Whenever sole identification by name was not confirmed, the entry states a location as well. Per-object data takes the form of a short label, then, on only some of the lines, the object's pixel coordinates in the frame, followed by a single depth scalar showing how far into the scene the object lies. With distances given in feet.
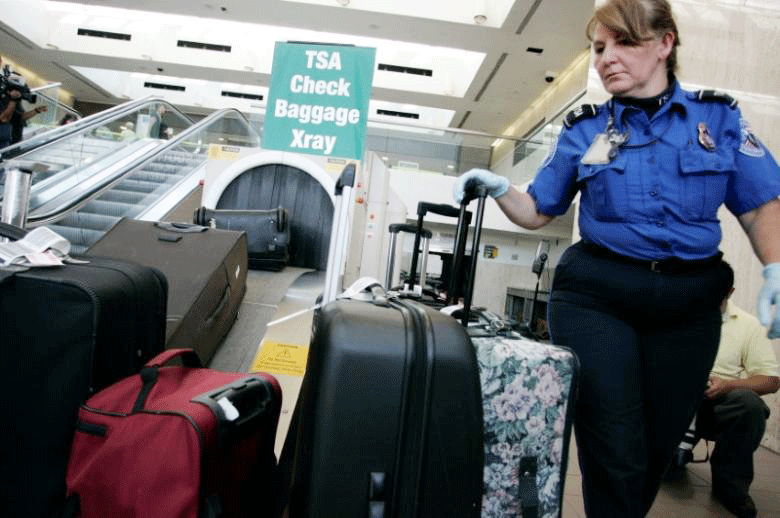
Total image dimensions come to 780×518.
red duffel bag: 3.49
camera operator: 19.03
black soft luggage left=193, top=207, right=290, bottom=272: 13.74
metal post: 6.22
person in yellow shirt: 7.75
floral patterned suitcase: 3.40
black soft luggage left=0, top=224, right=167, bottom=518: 4.03
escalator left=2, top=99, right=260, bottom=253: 15.06
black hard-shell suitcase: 3.01
